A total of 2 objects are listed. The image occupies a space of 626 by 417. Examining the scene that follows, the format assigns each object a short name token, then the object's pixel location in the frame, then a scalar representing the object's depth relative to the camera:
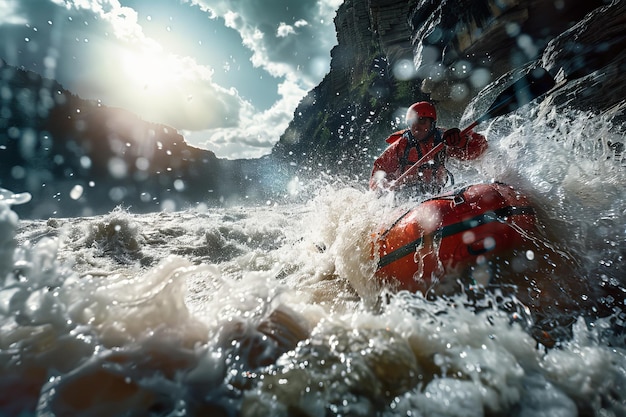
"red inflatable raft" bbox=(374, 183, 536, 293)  2.70
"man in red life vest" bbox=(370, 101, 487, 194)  4.57
